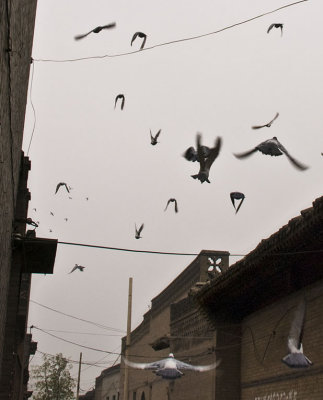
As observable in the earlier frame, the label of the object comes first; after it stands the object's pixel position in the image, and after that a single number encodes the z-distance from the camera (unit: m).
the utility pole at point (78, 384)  56.94
